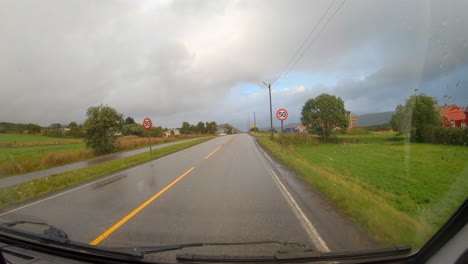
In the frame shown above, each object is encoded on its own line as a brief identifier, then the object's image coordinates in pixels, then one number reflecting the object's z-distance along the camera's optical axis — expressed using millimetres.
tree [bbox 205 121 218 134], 126000
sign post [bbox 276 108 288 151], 18106
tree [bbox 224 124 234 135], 164125
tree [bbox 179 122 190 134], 113438
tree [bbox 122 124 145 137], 72438
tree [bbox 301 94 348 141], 37656
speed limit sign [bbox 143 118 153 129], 19531
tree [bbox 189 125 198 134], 115938
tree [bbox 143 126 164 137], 74750
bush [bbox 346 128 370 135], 41406
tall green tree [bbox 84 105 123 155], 26281
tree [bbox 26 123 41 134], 55231
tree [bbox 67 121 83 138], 56344
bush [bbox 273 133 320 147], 34125
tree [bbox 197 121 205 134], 119631
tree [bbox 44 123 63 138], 60784
